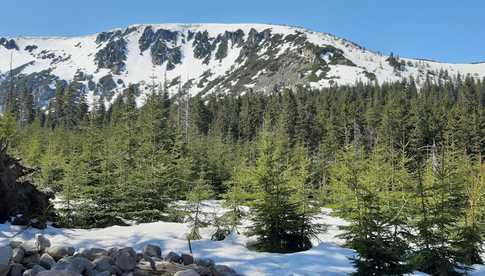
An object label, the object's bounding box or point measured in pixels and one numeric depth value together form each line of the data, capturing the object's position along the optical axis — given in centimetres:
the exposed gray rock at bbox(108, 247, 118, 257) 896
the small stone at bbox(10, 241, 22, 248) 906
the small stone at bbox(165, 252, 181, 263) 937
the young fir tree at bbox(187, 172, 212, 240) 1445
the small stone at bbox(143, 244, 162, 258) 955
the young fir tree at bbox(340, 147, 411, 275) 833
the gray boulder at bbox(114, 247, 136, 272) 848
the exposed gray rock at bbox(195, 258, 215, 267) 901
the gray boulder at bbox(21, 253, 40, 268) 834
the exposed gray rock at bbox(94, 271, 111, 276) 797
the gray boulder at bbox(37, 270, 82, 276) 724
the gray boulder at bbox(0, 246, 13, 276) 762
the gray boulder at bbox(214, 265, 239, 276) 874
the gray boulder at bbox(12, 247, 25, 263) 830
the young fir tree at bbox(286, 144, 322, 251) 1244
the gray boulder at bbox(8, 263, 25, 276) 787
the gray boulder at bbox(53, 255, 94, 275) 794
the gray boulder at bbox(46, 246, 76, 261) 906
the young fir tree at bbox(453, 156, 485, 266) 1071
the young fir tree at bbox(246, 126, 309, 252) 1215
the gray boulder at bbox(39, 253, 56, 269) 848
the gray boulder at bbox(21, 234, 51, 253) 881
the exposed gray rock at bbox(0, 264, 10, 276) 758
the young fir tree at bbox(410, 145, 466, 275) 1021
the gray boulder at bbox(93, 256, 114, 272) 830
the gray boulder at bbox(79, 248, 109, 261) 895
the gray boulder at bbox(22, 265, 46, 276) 781
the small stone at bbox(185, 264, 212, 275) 855
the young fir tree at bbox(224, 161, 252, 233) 1500
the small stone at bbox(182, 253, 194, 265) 926
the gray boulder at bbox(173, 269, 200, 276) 800
